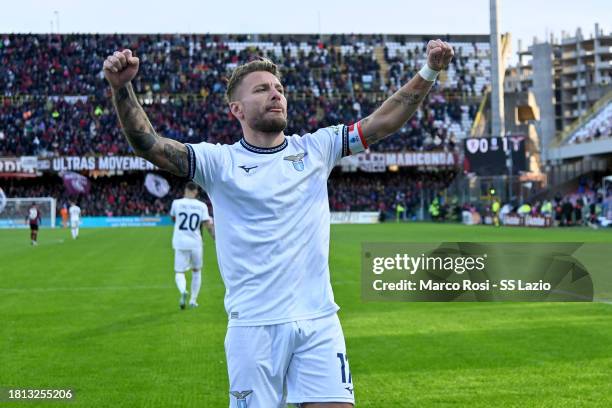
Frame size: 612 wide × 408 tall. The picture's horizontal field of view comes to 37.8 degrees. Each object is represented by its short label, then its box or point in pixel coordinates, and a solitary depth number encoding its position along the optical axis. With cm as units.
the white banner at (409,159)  6706
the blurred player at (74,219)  4250
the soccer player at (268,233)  430
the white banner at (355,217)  6481
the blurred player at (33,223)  3619
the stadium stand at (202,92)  6788
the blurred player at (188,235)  1505
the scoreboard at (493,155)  5116
